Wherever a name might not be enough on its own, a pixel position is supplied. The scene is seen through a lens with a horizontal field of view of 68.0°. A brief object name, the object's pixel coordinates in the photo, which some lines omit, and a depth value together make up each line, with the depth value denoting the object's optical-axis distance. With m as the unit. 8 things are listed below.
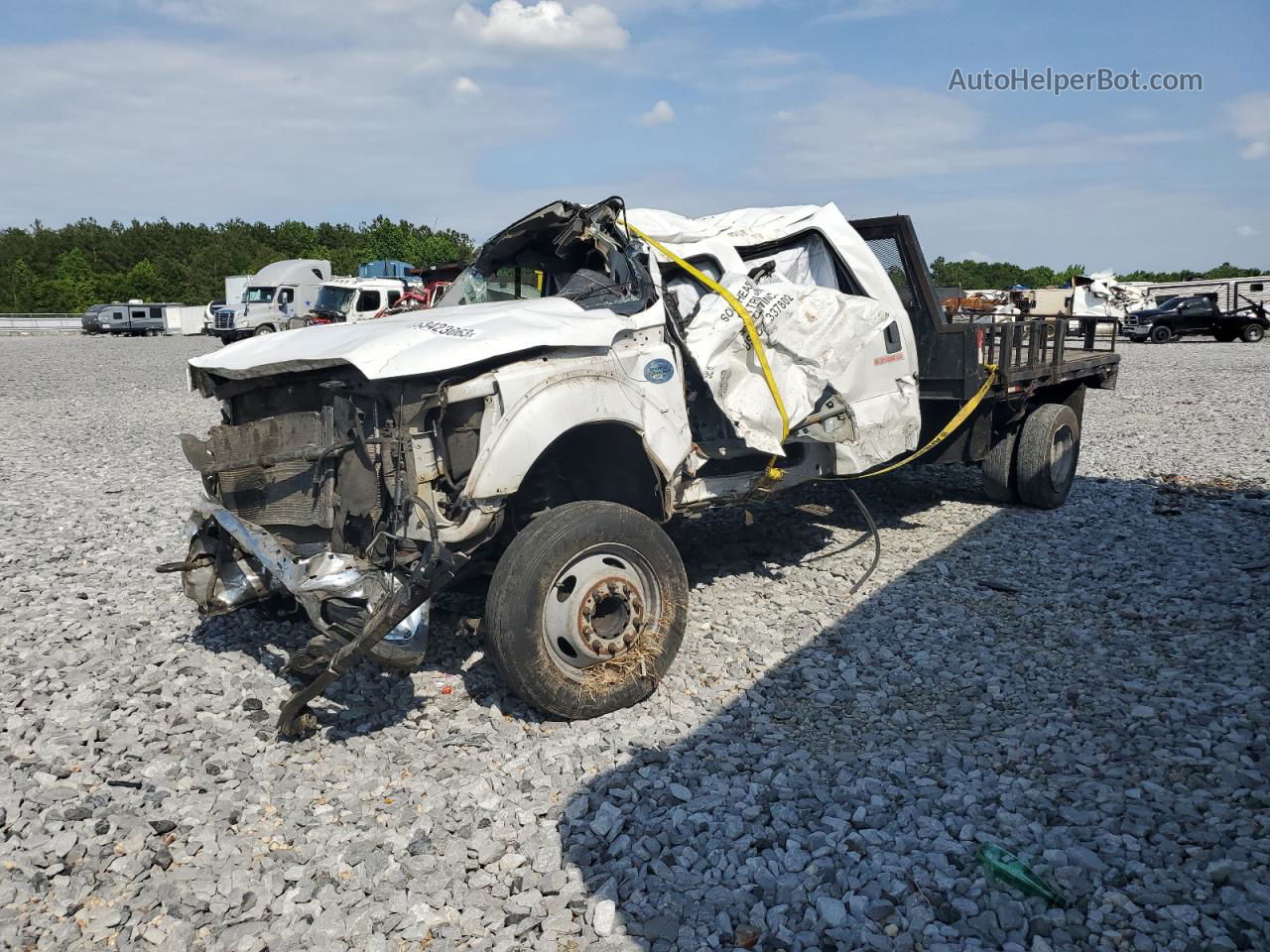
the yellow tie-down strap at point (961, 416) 6.69
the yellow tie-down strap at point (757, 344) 4.97
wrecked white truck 3.87
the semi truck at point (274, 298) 32.12
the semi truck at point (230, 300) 35.72
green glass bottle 2.94
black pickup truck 29.86
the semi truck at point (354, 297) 24.86
